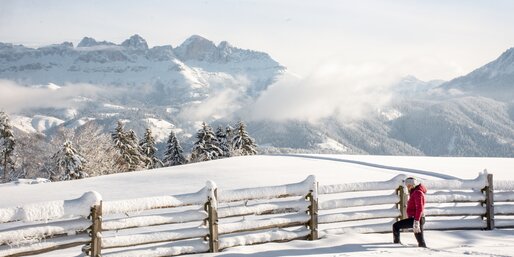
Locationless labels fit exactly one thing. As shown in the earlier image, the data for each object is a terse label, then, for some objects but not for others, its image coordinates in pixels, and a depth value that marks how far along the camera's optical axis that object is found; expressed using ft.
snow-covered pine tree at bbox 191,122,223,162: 189.57
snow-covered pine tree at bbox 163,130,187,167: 200.23
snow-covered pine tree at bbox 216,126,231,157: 201.49
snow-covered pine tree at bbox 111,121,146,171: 184.55
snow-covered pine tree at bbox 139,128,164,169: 208.55
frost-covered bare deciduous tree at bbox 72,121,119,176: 168.66
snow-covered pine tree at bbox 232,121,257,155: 191.83
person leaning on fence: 36.76
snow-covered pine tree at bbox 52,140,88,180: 151.01
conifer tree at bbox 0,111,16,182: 186.19
